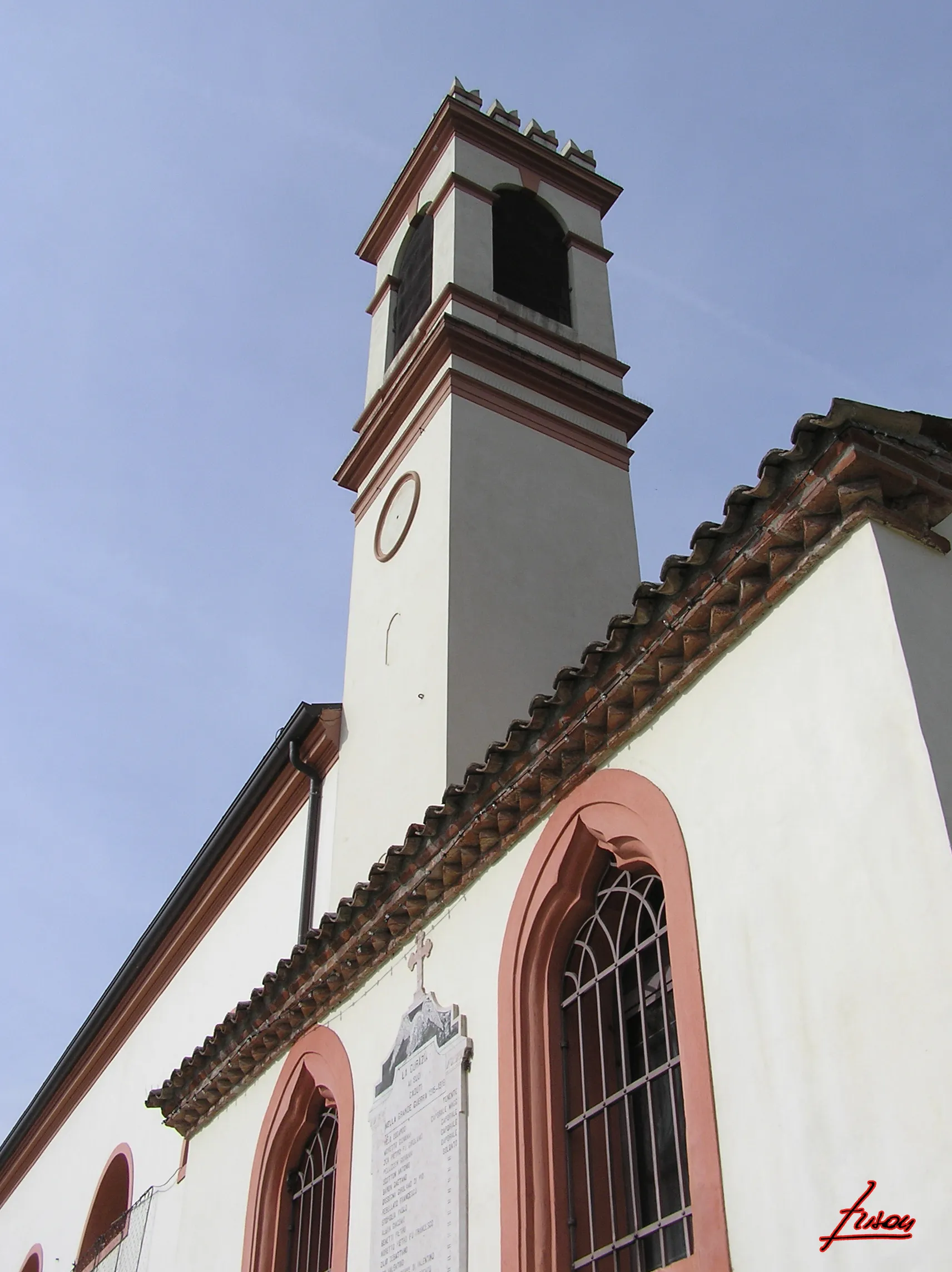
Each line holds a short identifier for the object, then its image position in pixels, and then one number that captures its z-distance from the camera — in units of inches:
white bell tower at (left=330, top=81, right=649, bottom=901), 395.5
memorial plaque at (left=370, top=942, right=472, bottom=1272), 245.4
